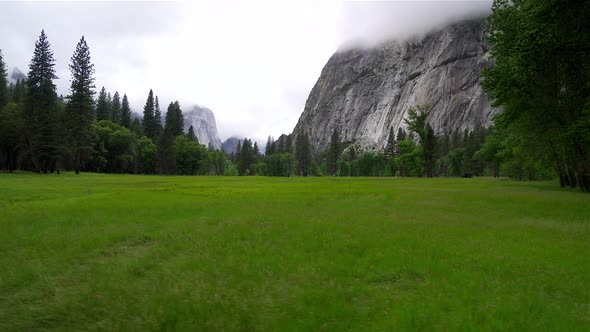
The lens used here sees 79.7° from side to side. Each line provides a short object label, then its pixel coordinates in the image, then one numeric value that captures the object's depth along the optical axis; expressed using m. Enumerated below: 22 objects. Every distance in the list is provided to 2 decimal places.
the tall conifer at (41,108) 59.06
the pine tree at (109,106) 116.54
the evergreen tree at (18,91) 86.81
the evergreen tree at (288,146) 191.55
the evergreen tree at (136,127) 123.39
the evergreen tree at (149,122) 117.98
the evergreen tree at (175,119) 118.81
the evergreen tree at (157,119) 121.41
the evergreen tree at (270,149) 189.62
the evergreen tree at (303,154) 174.88
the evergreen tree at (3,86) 66.50
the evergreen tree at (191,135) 133.77
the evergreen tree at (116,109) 127.07
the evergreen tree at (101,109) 110.38
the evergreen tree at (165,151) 100.88
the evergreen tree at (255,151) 187.51
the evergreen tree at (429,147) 99.81
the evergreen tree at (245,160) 168.12
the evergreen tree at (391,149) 159.25
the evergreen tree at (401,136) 167.40
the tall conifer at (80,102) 65.00
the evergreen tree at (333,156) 167.62
